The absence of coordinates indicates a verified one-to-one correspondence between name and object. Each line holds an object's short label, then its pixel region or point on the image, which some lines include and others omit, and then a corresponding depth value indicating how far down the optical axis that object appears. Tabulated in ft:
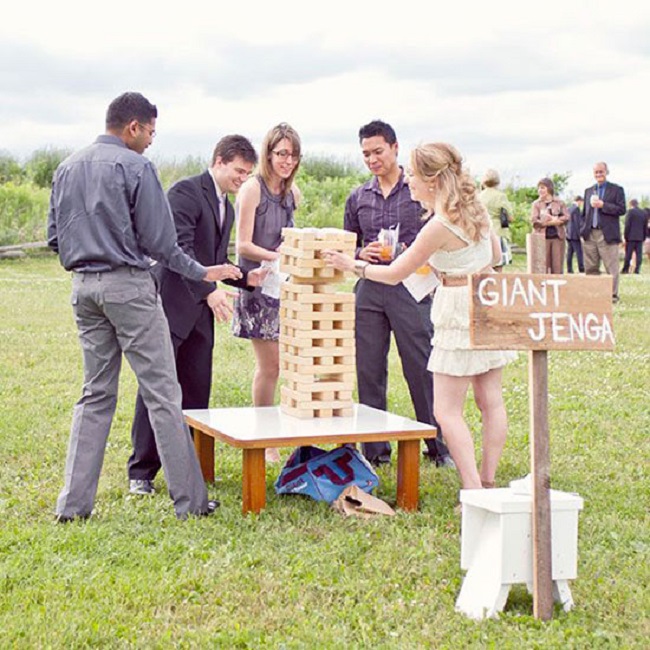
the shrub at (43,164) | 108.37
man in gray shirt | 17.57
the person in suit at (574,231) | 81.10
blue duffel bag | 19.54
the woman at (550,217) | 56.08
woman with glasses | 21.33
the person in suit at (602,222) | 58.03
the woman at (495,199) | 50.29
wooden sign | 14.21
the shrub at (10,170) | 108.68
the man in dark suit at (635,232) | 86.69
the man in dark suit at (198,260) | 20.35
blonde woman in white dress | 17.62
